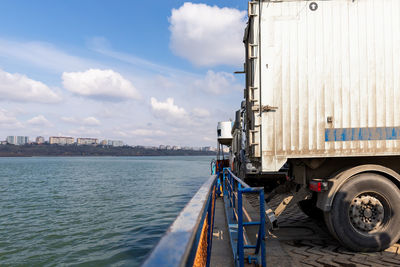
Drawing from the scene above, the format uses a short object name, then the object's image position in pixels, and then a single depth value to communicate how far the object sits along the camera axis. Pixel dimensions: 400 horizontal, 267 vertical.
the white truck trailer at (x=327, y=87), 5.29
